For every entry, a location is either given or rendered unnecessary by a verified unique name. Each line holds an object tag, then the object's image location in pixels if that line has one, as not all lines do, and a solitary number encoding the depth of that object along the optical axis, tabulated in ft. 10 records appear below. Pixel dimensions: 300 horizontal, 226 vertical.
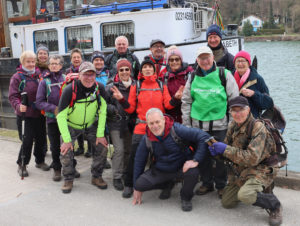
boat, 29.45
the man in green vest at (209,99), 12.55
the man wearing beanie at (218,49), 14.59
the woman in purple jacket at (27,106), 15.85
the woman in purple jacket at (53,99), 15.15
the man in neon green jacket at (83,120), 13.80
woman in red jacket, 13.66
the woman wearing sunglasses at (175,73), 14.05
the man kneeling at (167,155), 12.28
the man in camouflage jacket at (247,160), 11.12
